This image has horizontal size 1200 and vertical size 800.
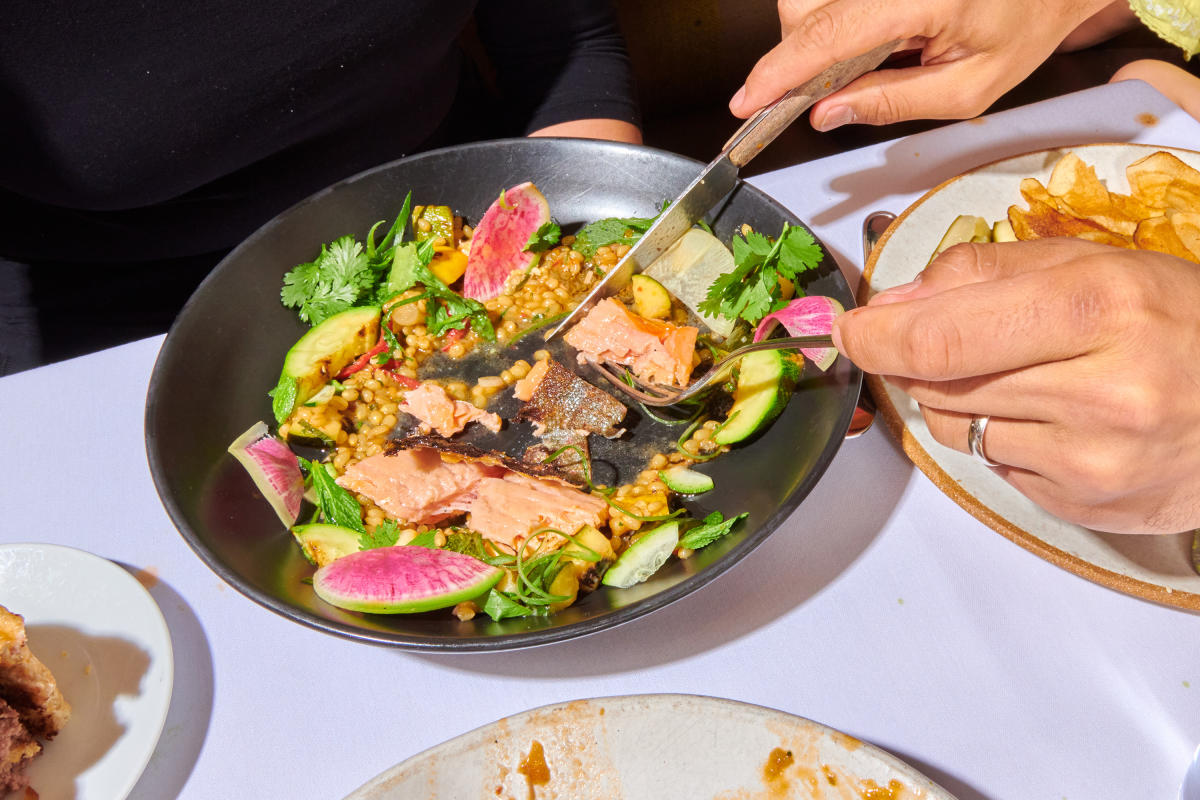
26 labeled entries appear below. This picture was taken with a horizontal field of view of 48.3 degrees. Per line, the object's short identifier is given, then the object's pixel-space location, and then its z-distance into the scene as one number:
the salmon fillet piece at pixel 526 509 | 0.53
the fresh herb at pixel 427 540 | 0.53
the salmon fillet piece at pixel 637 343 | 0.58
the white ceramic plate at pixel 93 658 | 0.48
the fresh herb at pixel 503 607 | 0.50
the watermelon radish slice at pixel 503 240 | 0.62
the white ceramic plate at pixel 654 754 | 0.47
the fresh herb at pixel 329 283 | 0.61
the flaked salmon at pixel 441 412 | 0.58
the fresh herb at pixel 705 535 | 0.52
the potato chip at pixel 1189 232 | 0.56
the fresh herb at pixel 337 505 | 0.54
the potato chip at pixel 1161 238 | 0.56
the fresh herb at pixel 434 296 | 0.61
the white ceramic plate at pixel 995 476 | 0.51
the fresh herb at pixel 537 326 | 0.62
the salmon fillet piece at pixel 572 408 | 0.57
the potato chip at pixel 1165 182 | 0.58
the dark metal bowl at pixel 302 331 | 0.50
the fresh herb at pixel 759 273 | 0.57
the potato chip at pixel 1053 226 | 0.58
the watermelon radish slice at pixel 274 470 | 0.55
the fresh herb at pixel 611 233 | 0.62
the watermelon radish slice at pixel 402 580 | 0.50
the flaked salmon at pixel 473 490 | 0.53
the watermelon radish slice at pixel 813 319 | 0.56
